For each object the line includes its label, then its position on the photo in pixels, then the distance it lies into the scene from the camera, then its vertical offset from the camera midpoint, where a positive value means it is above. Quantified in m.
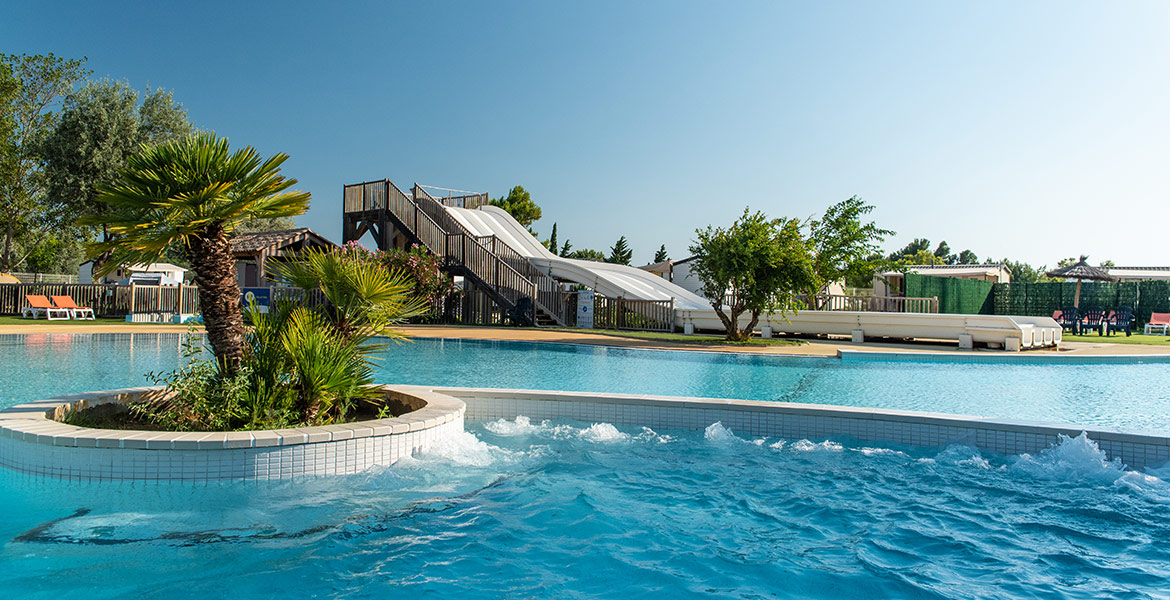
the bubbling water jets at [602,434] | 6.12 -1.15
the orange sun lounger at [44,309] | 20.84 -0.22
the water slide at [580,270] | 22.84 +1.37
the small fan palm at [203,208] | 4.64 +0.66
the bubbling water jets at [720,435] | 6.07 -1.14
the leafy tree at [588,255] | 51.81 +3.98
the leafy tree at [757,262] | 15.28 +1.06
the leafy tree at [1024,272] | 64.50 +4.01
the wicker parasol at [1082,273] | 22.64 +1.30
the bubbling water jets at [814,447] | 5.78 -1.17
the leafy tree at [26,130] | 27.36 +7.00
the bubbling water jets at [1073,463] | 5.04 -1.15
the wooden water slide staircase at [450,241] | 22.14 +2.23
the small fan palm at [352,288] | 5.62 +0.14
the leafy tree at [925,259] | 62.23 +4.95
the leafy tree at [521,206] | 49.53 +7.32
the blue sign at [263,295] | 20.47 +0.27
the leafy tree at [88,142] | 27.33 +6.46
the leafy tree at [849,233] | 30.22 +3.49
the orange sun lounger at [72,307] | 21.22 -0.17
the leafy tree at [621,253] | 53.78 +4.35
